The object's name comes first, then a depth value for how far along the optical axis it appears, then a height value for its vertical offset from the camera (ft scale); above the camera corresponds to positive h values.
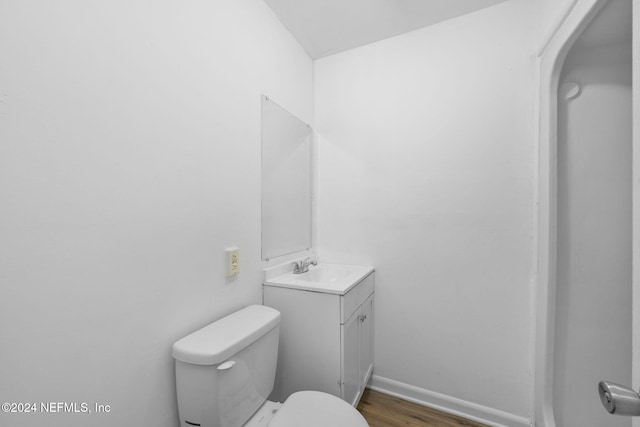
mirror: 5.07 +0.65
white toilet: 2.99 -2.12
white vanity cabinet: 4.40 -2.24
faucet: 5.57 -1.18
